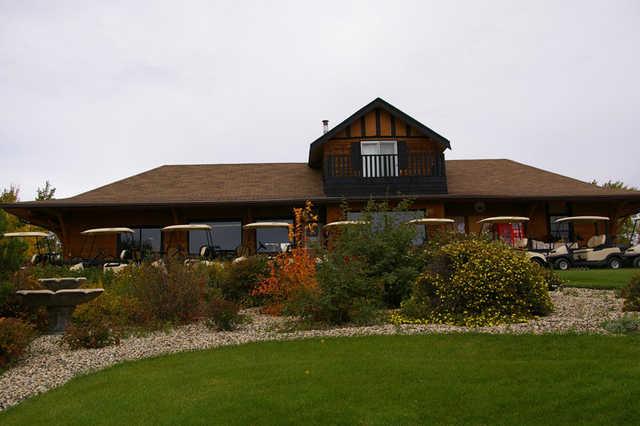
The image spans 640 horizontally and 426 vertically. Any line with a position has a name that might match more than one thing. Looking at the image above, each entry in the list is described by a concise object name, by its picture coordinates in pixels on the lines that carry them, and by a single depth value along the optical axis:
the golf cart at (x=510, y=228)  19.24
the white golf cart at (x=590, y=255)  18.47
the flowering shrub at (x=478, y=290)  8.48
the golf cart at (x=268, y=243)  18.58
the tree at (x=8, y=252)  8.14
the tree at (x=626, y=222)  37.94
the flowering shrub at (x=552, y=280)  11.52
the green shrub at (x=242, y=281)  12.27
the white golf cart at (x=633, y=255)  18.41
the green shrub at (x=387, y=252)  10.47
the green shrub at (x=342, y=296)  8.88
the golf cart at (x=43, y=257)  18.11
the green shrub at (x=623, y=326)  6.95
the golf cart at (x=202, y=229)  18.52
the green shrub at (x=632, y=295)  8.54
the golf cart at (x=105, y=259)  17.41
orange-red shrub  10.69
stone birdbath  9.57
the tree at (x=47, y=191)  33.19
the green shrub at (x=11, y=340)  7.40
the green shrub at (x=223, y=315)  9.03
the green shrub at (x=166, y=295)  10.09
